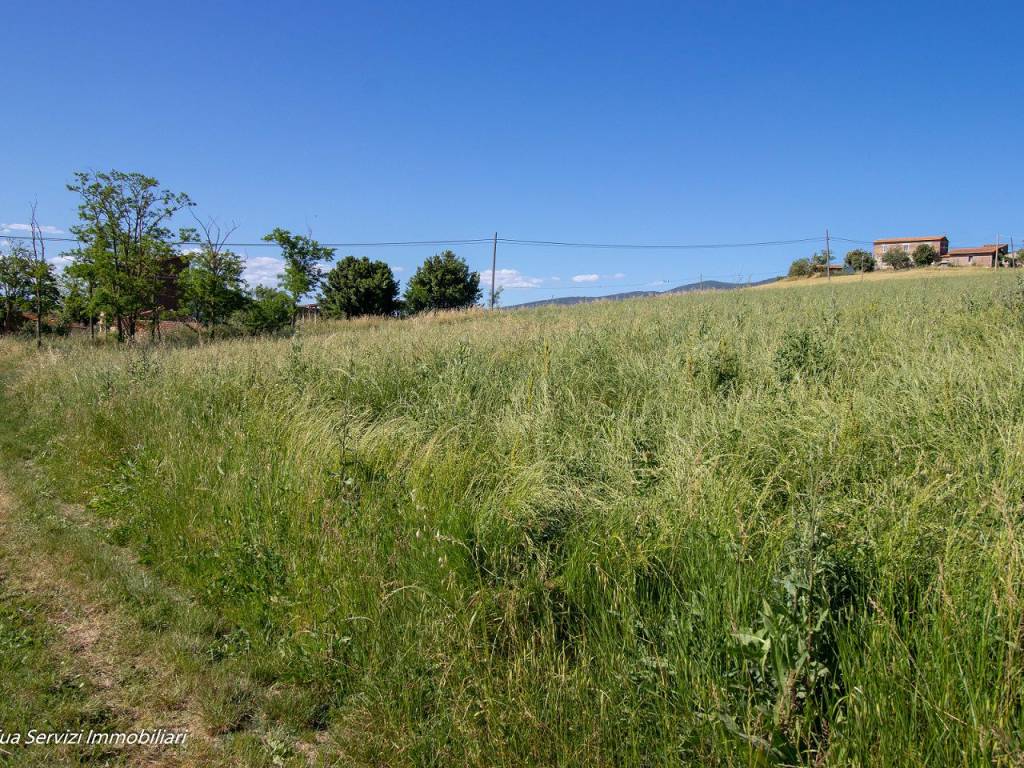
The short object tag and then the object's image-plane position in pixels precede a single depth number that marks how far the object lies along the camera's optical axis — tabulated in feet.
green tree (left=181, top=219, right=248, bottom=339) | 82.02
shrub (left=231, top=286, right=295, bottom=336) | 91.40
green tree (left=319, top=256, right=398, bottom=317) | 187.83
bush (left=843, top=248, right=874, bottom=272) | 286.40
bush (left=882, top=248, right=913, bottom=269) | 277.44
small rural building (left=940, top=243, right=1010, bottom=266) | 330.13
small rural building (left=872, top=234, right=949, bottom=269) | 374.84
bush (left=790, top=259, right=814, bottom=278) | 275.04
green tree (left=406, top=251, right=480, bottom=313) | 225.15
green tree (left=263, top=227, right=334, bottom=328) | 98.16
